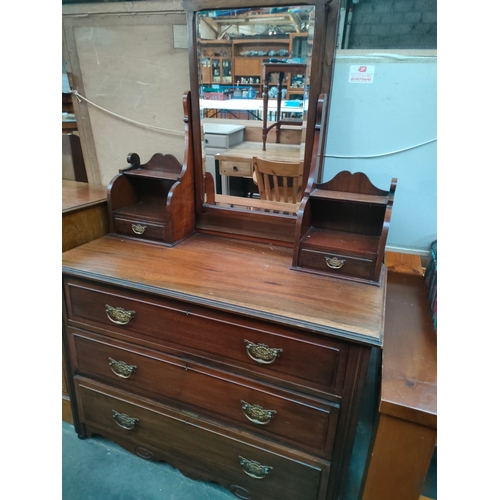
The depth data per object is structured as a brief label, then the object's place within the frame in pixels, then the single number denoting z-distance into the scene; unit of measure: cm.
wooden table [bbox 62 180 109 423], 117
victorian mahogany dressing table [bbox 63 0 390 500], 88
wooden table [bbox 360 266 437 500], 79
